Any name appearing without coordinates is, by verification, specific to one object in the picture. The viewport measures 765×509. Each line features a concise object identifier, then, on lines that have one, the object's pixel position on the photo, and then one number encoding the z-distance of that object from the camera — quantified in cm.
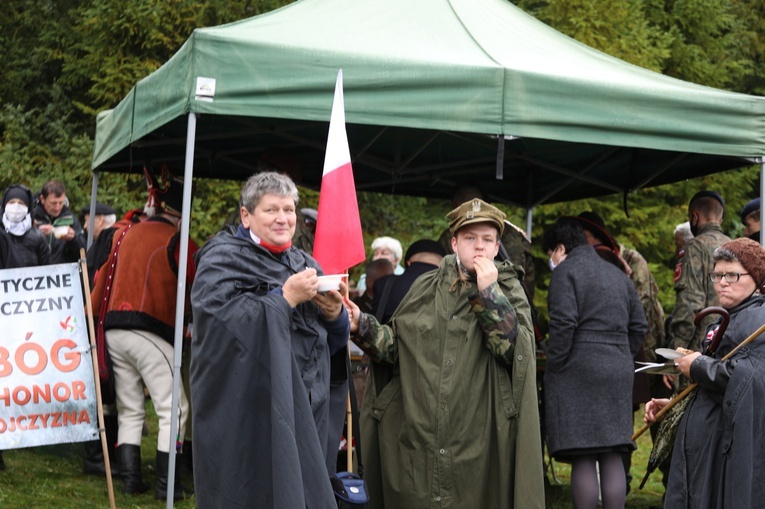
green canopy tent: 566
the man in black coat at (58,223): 877
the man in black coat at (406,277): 615
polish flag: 492
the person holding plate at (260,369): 422
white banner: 640
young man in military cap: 506
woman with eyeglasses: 470
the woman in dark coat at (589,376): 615
